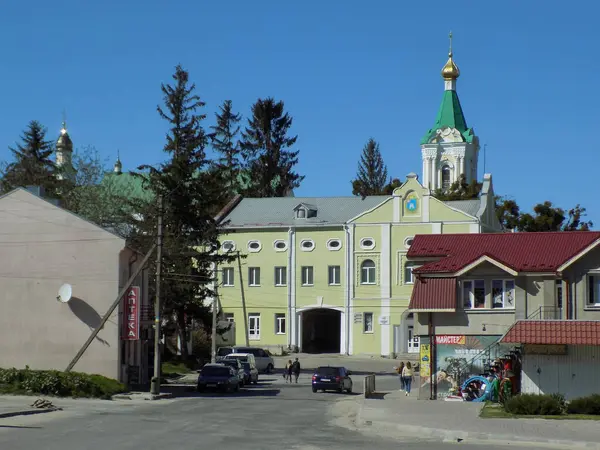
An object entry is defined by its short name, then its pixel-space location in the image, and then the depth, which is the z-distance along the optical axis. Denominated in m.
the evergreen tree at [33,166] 95.40
